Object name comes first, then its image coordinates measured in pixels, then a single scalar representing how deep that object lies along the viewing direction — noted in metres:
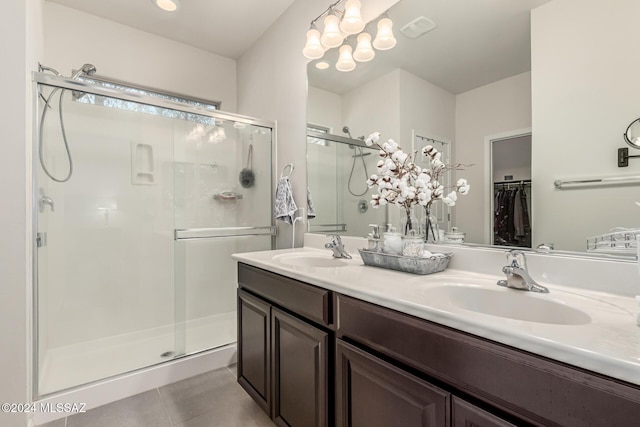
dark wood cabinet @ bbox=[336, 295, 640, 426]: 0.50
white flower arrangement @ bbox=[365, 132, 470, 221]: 1.34
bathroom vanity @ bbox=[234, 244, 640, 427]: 0.53
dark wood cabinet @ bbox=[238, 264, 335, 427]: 1.10
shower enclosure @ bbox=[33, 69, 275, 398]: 2.03
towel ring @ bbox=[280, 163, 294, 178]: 2.37
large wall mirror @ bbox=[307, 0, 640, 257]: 0.92
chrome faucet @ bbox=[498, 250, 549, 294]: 0.93
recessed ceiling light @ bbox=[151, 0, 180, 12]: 2.16
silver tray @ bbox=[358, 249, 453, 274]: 1.17
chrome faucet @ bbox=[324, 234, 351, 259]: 1.67
